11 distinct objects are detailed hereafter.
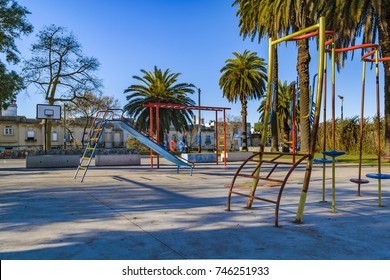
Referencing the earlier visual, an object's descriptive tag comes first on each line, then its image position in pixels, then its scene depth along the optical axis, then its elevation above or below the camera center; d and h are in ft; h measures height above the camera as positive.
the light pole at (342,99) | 150.57 +17.79
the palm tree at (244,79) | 122.43 +20.97
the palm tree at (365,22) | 62.64 +22.04
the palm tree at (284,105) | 149.28 +14.90
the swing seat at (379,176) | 20.75 -1.95
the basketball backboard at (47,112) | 71.79 +5.90
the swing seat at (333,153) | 20.08 -0.61
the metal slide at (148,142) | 43.01 +0.02
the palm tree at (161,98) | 119.65 +14.66
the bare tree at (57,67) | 96.73 +20.05
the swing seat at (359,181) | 22.70 -2.41
